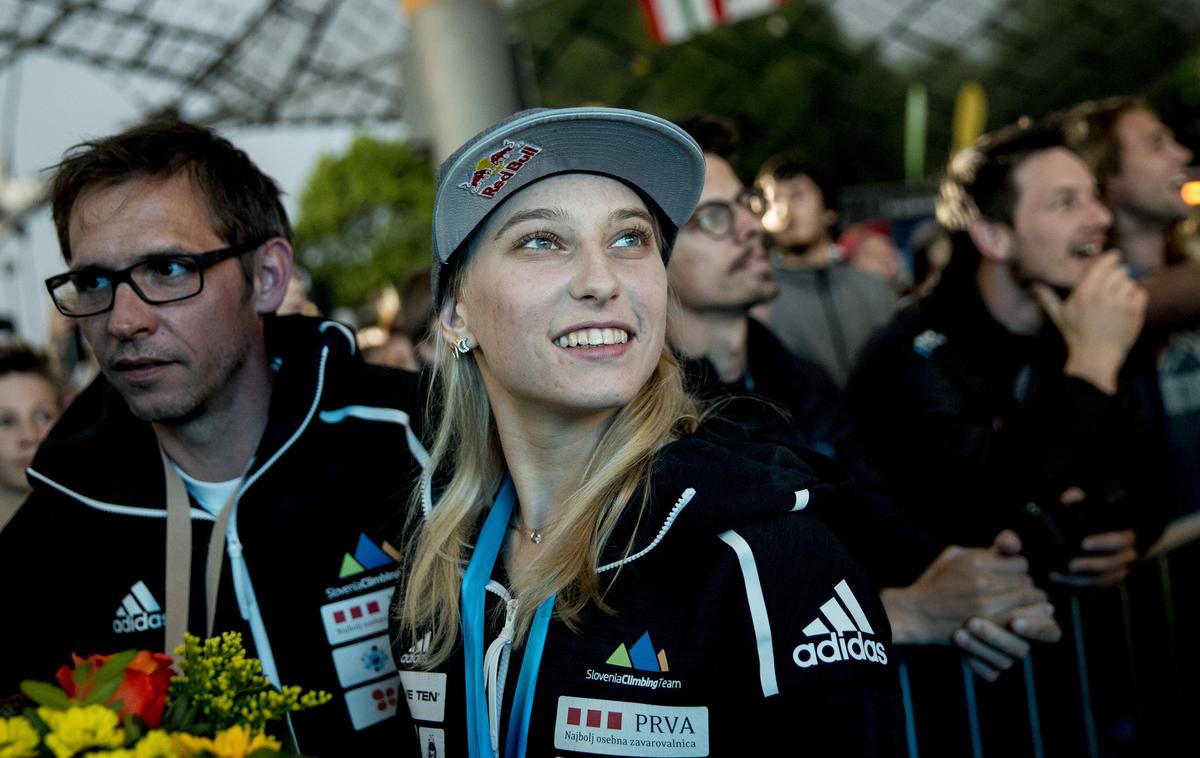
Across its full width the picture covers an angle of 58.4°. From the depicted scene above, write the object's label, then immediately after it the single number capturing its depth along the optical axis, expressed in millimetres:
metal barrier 2564
